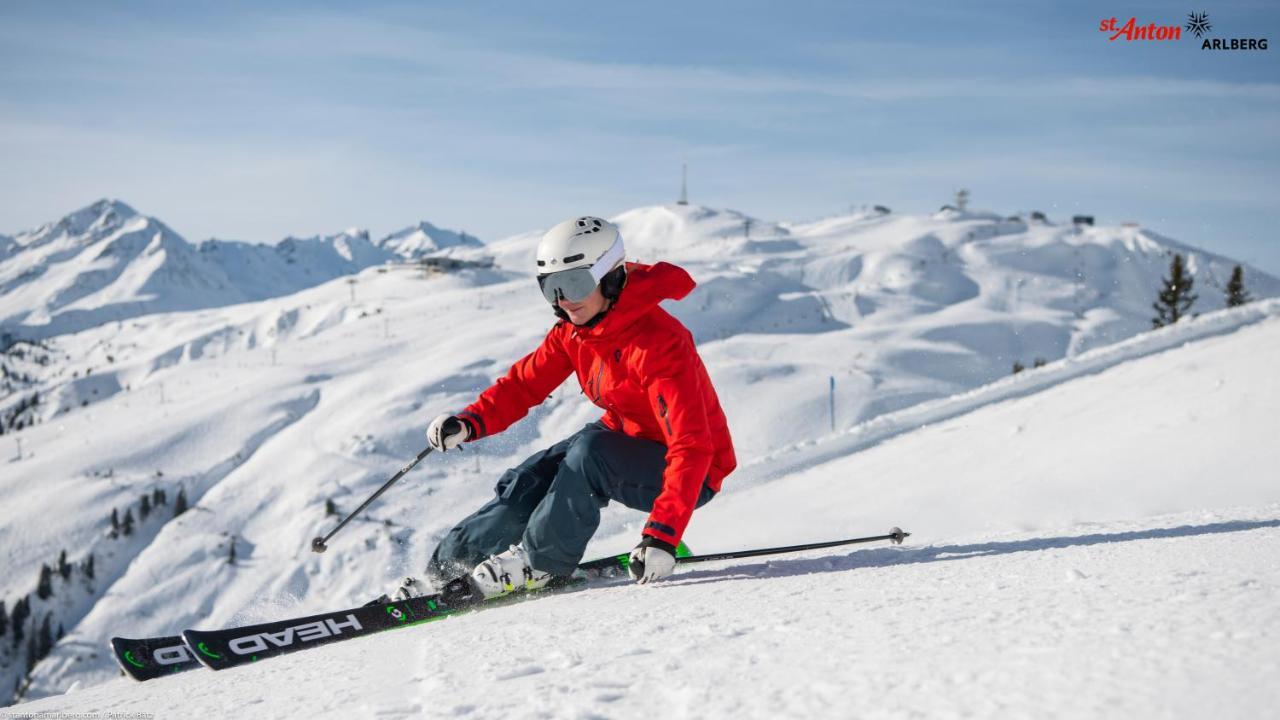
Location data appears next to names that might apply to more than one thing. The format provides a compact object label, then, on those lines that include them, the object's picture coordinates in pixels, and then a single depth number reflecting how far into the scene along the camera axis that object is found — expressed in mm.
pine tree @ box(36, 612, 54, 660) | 56469
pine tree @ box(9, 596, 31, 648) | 58156
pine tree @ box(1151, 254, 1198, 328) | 51831
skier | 4016
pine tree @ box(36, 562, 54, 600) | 58375
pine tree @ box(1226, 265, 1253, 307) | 47812
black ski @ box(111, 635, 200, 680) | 3637
